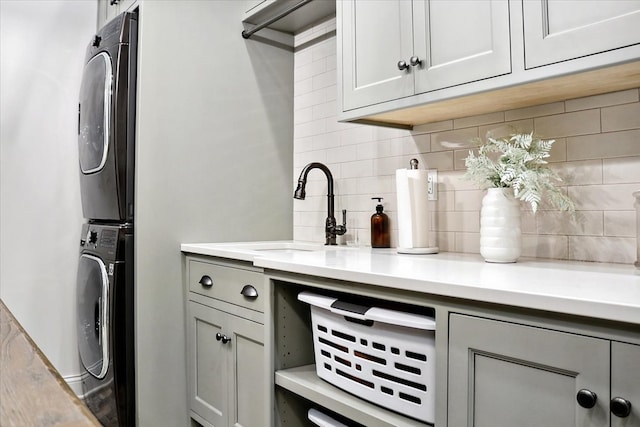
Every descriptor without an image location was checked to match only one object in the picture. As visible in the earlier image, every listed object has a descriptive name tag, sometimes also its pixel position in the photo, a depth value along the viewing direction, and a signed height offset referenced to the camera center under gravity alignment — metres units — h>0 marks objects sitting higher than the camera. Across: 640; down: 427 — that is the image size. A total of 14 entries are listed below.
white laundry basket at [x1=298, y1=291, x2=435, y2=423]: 1.31 -0.40
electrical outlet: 2.02 +0.10
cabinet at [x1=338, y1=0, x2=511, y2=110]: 1.45 +0.54
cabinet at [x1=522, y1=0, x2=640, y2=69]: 1.17 +0.45
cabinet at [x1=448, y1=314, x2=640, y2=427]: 0.91 -0.33
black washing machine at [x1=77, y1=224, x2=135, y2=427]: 2.32 -0.51
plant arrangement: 1.45 +0.12
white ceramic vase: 1.54 -0.05
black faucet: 2.36 -0.02
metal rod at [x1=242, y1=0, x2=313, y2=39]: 2.31 +0.95
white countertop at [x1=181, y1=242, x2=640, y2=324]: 0.94 -0.16
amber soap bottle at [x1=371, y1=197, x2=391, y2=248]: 2.19 -0.07
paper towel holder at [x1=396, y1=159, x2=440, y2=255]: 1.87 -0.13
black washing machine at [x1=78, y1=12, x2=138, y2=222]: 2.35 +0.46
